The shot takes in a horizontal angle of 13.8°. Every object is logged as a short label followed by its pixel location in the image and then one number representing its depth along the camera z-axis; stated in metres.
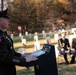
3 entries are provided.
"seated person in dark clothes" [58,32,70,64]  13.45
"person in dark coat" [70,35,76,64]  13.29
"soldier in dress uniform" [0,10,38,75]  4.32
